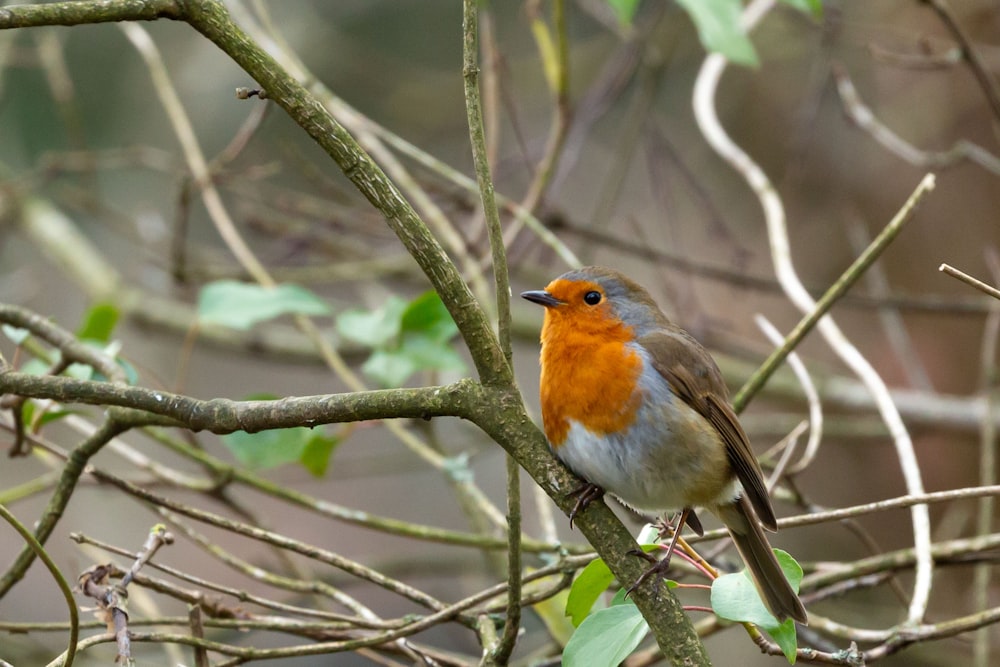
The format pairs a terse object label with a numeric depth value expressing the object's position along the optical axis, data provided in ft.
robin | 14.65
